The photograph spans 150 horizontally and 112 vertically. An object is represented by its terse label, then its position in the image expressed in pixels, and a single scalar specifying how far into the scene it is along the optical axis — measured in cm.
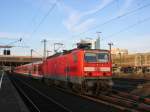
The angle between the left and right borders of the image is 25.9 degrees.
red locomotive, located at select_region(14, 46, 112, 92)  2247
